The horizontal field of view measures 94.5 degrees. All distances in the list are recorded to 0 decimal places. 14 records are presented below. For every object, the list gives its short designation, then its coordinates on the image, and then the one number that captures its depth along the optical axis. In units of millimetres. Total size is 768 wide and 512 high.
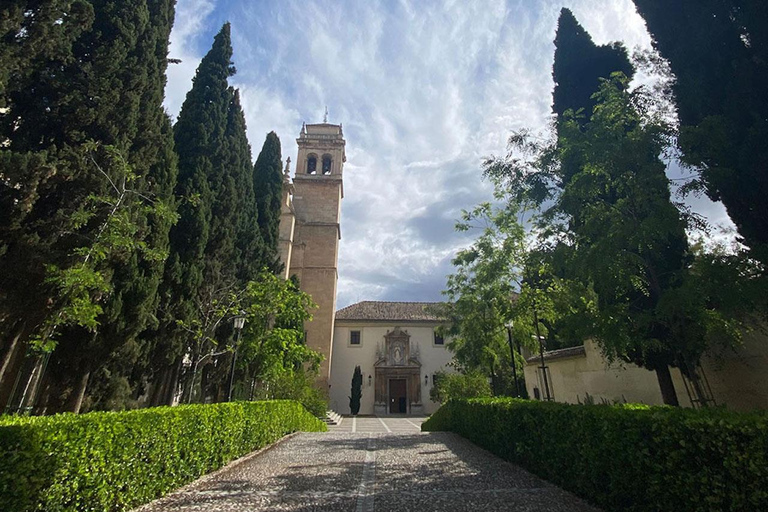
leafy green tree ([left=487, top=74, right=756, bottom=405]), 5938
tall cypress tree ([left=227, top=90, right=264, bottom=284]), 12828
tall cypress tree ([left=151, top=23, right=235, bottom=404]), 9188
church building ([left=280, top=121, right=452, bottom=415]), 27620
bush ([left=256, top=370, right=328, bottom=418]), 14484
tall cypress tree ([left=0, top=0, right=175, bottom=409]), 5789
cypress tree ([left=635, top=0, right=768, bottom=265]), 5863
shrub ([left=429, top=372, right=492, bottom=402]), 14188
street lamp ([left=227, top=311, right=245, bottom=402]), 9708
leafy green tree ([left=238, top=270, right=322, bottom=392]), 12234
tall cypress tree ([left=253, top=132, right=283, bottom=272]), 16797
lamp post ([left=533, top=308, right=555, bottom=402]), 11872
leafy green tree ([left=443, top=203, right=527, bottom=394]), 14141
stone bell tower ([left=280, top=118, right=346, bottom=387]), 25891
